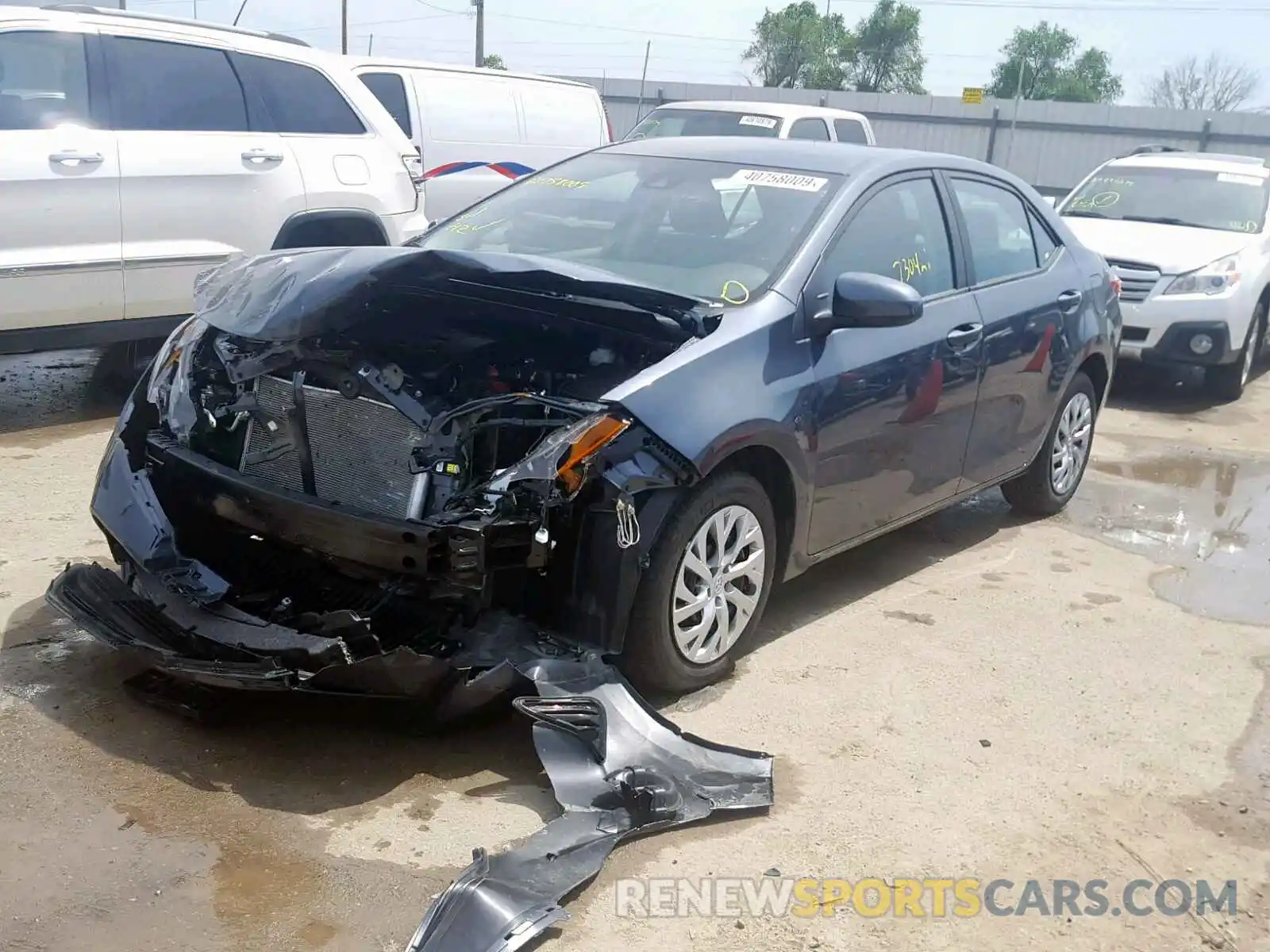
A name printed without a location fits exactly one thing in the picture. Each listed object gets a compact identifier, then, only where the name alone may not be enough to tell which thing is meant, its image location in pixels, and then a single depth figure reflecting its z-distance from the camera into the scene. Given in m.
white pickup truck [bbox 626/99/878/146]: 12.17
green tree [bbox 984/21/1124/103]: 65.25
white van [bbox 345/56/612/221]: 10.57
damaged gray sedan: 3.51
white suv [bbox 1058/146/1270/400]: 9.40
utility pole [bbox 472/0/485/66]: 36.78
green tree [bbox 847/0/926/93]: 63.59
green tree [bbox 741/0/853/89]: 64.38
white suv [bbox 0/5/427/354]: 6.29
